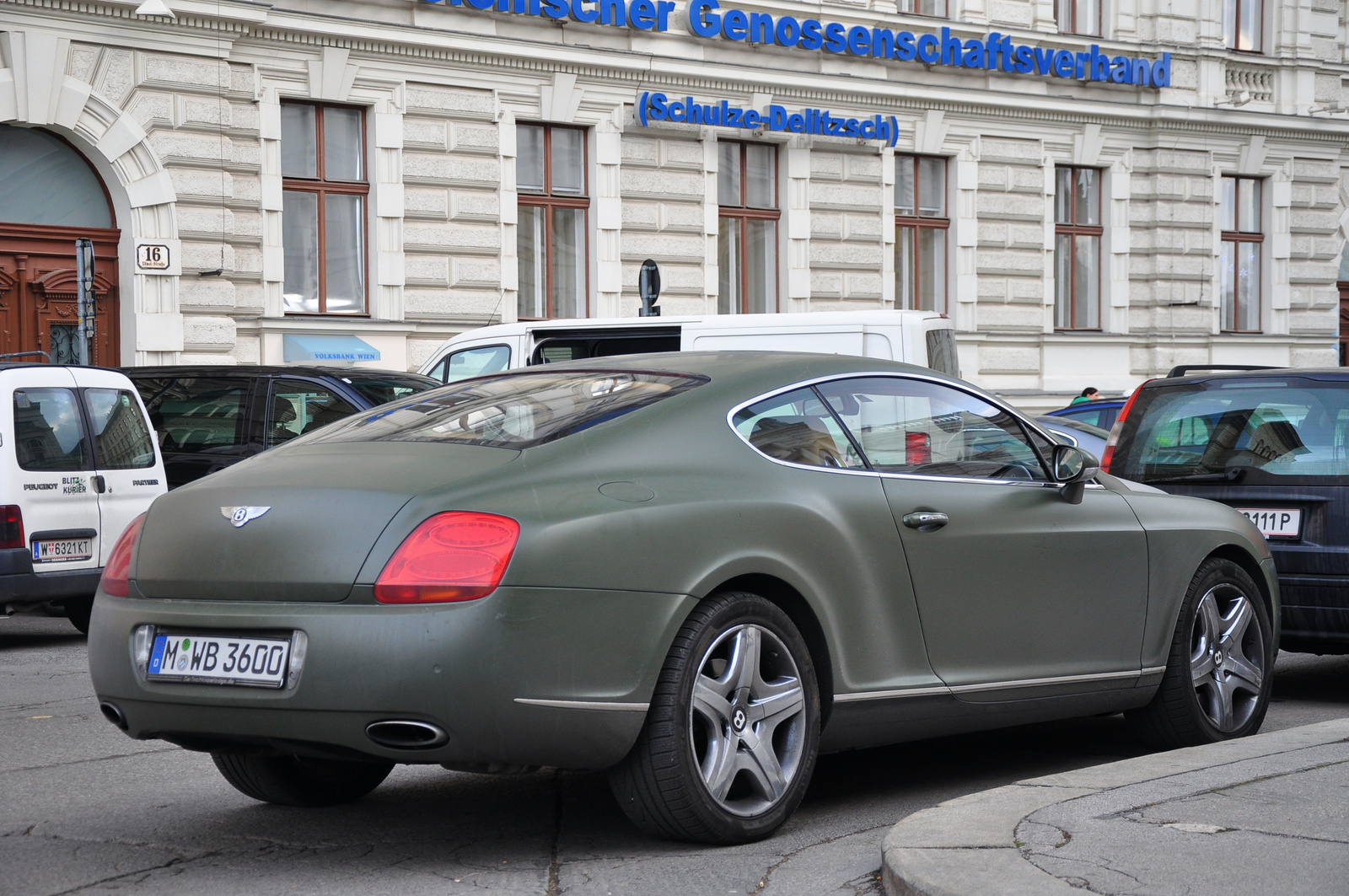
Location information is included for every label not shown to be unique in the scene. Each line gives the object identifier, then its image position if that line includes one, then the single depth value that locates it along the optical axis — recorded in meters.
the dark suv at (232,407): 12.13
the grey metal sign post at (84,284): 16.33
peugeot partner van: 10.38
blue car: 16.25
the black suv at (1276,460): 7.94
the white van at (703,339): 15.06
